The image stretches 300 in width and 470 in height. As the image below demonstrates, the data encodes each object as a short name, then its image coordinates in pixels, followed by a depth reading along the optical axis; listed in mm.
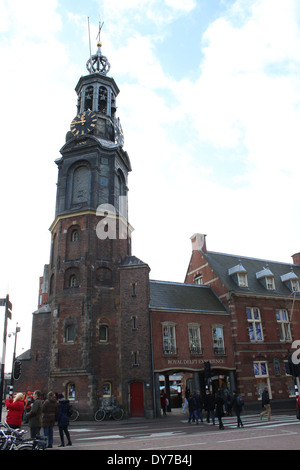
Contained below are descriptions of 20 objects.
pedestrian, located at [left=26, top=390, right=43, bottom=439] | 11273
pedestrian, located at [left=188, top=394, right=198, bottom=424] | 20938
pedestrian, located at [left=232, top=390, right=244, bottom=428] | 17828
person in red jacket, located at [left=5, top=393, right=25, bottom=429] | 10805
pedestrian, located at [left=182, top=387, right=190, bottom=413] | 29062
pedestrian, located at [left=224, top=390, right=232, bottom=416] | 24094
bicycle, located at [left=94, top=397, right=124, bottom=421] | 25047
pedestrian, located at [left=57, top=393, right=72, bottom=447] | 12680
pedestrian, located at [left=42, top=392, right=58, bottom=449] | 12148
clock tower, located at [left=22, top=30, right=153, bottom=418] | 26828
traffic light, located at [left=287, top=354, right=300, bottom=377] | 19655
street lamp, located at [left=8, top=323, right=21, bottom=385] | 20156
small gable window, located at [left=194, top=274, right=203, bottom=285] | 38131
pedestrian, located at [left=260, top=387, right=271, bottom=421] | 19747
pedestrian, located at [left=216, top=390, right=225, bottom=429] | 17141
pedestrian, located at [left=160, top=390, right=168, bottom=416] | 27397
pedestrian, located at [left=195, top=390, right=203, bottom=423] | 20892
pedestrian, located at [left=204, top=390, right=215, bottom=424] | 19741
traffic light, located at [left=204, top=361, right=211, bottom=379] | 22609
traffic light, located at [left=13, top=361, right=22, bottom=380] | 20156
